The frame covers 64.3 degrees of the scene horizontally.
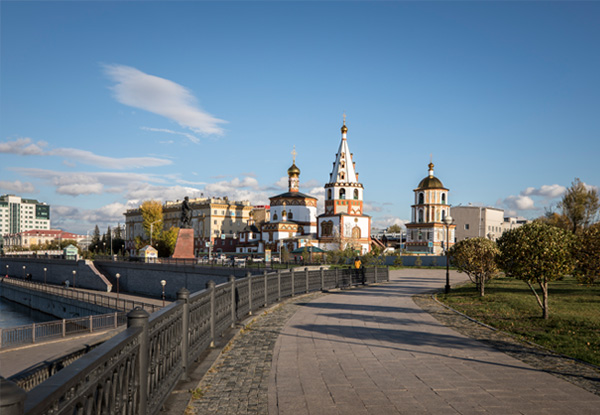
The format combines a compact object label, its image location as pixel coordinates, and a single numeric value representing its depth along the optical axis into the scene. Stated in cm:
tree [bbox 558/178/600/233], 5419
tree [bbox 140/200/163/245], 9780
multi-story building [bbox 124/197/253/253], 10425
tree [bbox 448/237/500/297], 2233
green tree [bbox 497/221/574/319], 1423
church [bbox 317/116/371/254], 8019
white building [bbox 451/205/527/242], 10512
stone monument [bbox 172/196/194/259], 5727
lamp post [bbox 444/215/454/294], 2410
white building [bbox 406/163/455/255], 8356
